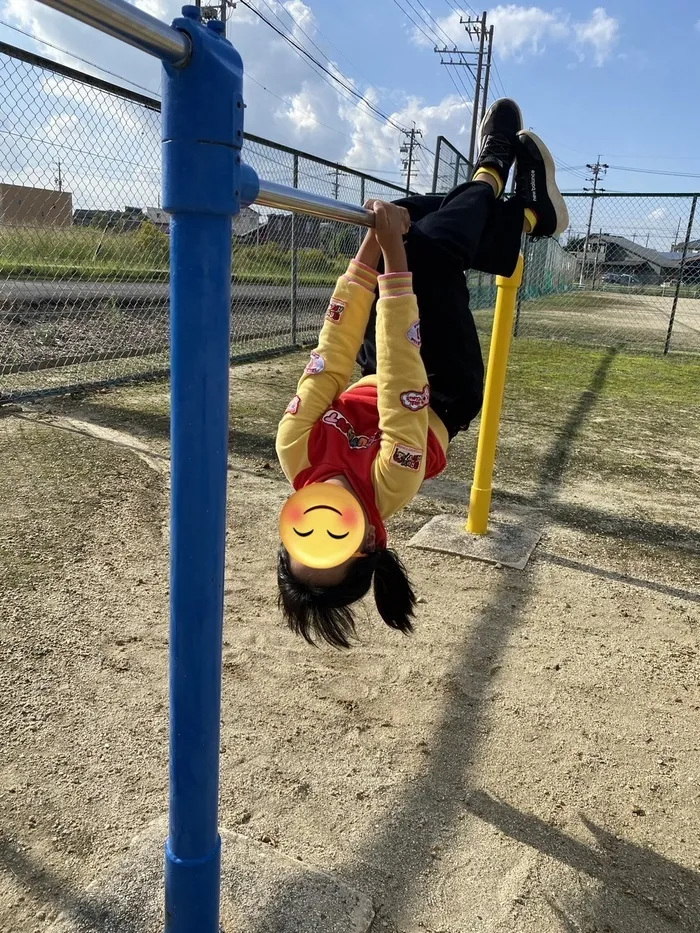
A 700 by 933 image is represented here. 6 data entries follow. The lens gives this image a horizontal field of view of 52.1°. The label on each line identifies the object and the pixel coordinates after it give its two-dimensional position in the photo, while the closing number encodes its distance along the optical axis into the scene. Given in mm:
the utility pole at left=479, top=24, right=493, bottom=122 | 29828
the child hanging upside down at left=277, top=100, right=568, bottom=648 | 1719
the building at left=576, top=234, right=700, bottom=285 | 16078
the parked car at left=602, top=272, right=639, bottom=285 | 23719
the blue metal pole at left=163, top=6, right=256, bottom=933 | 949
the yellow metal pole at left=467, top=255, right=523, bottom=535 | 2771
